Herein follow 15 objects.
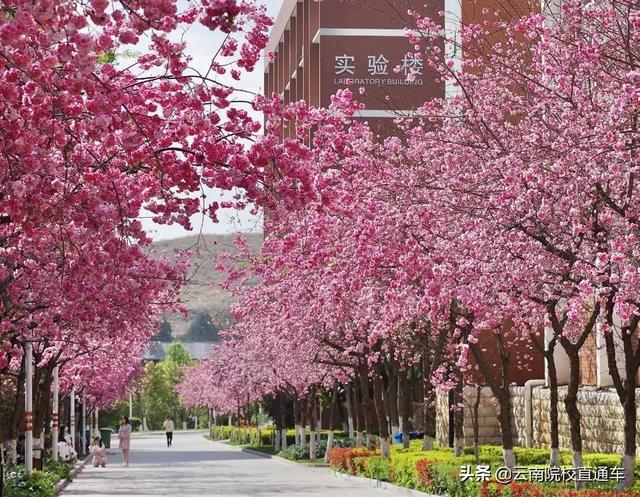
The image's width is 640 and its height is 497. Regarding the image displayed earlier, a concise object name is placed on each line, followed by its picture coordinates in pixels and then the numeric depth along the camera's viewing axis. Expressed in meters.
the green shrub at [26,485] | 25.83
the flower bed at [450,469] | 19.39
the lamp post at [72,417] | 52.83
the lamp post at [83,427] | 63.66
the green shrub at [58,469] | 35.49
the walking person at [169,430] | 79.69
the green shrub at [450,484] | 23.09
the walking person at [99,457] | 50.65
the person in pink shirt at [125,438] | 52.25
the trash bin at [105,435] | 76.61
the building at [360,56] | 63.94
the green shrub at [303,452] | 50.75
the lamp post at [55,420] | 40.31
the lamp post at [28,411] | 29.00
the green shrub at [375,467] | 31.73
